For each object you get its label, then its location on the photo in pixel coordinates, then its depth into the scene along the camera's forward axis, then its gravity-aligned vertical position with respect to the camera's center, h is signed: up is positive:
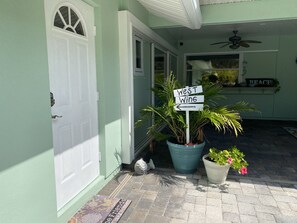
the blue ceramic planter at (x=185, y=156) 2.96 -0.95
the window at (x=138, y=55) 3.72 +0.47
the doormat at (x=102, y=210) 2.09 -1.22
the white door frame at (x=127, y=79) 3.01 +0.05
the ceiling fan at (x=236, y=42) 5.69 +0.98
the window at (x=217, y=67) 7.29 +0.48
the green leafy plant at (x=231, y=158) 2.66 -0.89
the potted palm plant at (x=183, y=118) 2.94 -0.47
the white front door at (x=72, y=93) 2.02 -0.10
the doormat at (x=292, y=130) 5.16 -1.15
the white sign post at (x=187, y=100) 2.87 -0.22
